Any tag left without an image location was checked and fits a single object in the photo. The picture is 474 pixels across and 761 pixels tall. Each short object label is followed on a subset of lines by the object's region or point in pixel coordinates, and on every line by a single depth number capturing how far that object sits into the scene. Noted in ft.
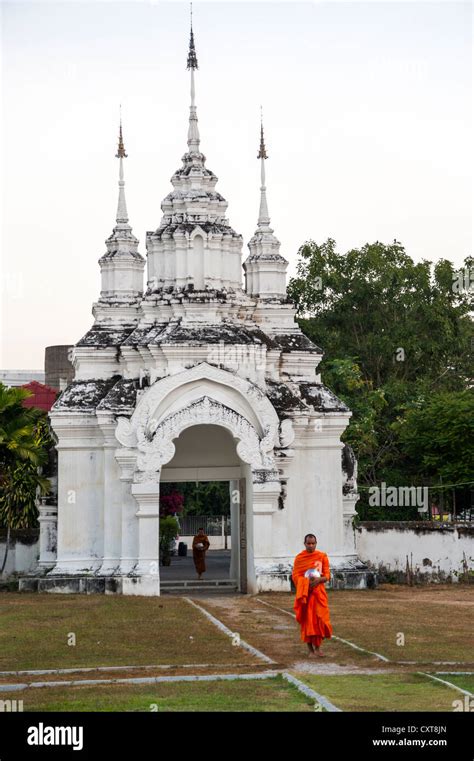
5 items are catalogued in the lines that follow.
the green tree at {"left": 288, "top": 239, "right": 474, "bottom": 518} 157.38
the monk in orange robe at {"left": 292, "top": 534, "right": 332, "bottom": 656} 50.65
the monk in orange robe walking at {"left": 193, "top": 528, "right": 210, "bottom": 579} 104.94
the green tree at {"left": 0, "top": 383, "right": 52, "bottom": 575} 87.92
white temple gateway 82.07
